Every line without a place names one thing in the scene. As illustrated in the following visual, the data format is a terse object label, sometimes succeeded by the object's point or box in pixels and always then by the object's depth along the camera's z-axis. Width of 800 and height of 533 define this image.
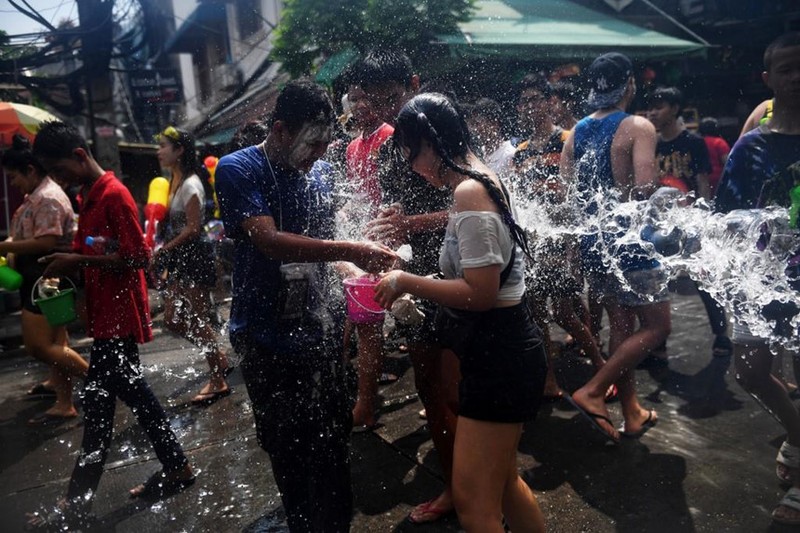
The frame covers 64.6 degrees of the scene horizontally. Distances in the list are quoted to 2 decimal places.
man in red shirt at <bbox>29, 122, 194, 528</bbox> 3.28
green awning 7.96
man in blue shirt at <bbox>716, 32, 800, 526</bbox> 2.88
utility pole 12.30
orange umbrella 9.18
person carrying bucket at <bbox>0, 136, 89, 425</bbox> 4.46
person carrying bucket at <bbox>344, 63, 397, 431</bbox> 3.41
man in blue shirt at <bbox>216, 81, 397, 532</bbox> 2.35
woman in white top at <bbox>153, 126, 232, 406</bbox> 4.80
